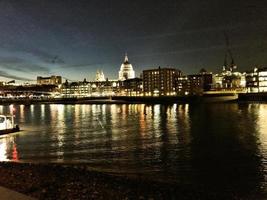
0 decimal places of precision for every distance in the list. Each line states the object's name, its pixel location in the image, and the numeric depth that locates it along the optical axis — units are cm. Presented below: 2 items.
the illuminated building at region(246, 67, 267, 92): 11346
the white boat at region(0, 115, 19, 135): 2464
